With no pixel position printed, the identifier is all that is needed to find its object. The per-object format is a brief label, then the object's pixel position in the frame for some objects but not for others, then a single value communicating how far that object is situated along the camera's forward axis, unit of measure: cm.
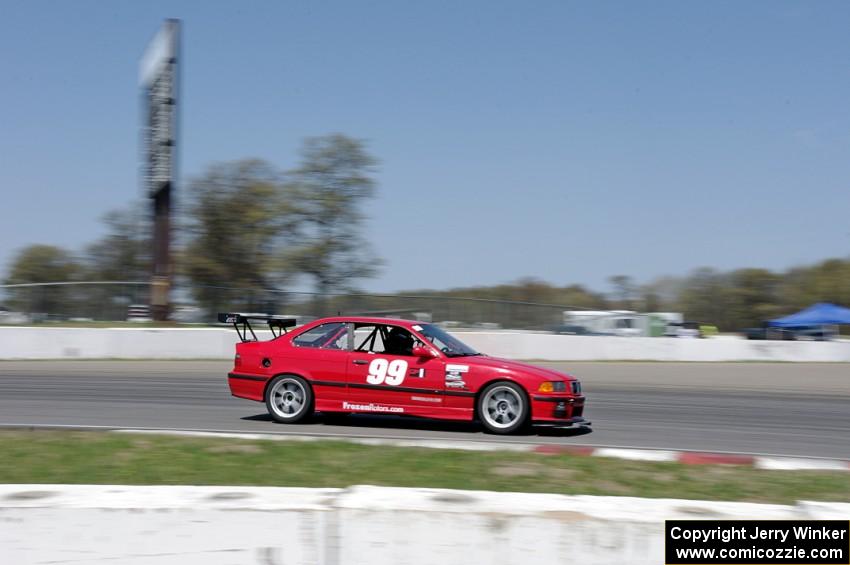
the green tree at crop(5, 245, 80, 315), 5388
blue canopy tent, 3512
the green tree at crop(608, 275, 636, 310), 4762
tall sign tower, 2936
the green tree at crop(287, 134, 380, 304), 3922
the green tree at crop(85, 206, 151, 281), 5000
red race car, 978
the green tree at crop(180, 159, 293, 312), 4075
